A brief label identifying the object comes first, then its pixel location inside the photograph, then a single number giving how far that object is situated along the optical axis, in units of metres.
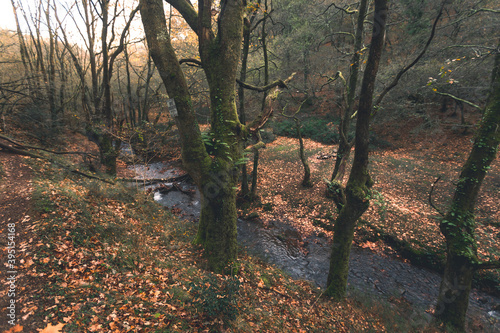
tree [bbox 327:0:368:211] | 5.36
